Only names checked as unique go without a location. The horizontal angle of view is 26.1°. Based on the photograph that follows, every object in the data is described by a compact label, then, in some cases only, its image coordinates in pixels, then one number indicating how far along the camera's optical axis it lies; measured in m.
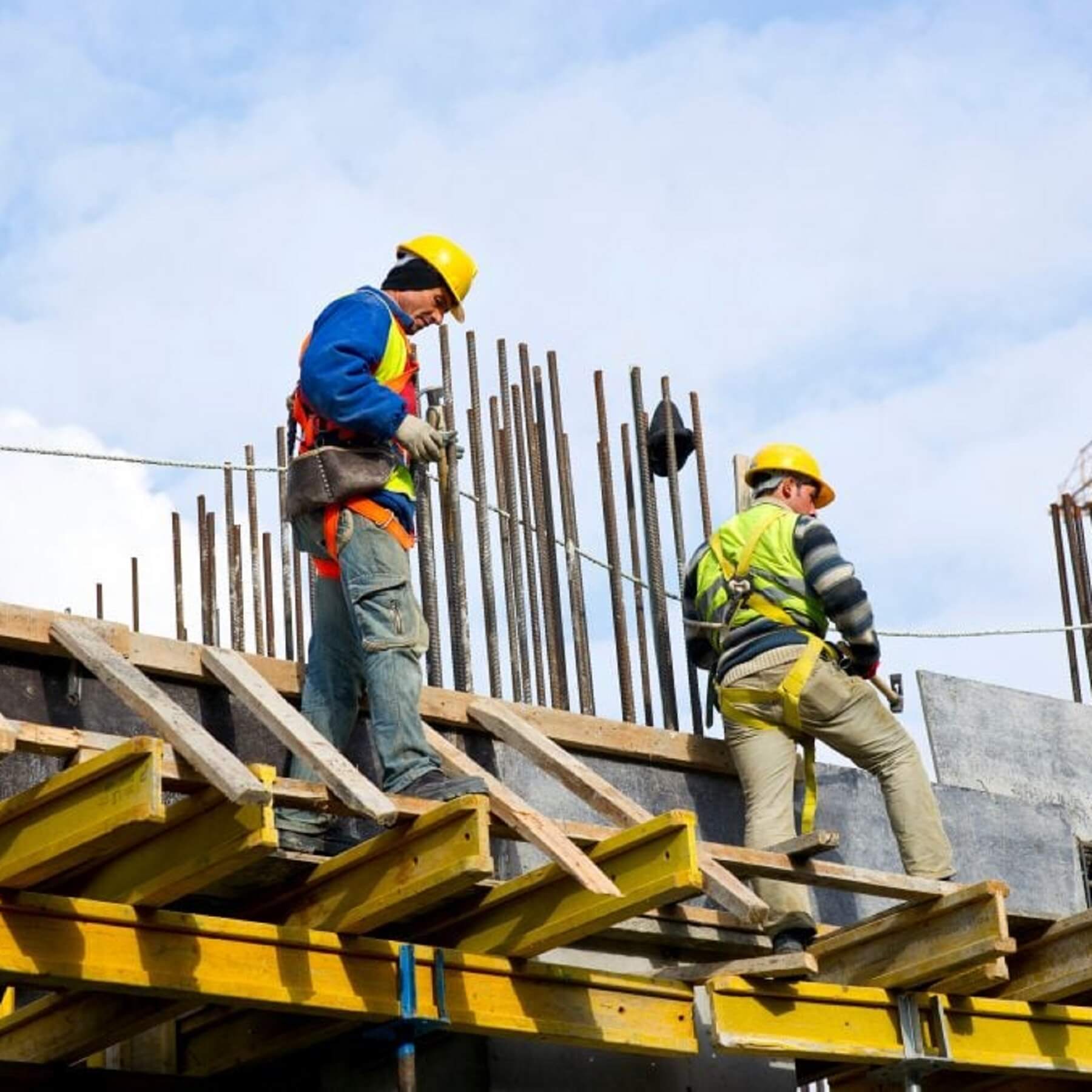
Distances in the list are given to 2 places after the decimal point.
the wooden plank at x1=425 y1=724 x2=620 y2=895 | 7.27
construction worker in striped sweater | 9.38
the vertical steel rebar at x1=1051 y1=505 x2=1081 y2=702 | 13.90
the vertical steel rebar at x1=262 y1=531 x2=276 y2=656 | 12.76
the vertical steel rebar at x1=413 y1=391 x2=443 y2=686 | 10.26
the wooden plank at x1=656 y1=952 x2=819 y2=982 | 8.23
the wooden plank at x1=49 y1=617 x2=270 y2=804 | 6.65
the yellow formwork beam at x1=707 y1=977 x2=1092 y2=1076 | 8.26
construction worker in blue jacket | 7.93
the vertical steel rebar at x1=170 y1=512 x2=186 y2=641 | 13.00
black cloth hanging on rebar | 11.30
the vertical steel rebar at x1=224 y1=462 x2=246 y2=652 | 12.36
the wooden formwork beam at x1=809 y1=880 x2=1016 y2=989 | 8.53
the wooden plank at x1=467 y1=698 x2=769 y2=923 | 7.79
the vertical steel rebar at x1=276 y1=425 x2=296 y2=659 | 12.06
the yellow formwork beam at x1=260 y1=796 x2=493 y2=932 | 7.10
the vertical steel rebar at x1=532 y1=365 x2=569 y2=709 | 10.67
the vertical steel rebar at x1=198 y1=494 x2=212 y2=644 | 12.11
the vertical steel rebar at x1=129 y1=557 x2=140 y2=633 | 14.39
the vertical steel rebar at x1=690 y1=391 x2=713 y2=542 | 11.32
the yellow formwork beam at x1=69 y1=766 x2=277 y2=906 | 6.74
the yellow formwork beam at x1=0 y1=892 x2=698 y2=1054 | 6.83
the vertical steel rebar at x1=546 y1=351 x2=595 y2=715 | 10.57
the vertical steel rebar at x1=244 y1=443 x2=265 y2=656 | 12.75
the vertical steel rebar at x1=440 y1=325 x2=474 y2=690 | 9.80
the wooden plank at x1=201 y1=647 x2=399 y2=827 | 7.14
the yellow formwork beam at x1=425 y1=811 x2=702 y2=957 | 7.39
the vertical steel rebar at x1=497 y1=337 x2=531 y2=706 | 10.64
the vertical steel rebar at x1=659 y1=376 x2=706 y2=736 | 11.07
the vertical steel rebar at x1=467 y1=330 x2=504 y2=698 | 10.30
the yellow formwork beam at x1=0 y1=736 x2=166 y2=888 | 6.47
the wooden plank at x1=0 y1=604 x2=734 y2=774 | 8.08
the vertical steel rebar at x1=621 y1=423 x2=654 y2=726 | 10.66
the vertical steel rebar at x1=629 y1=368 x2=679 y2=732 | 10.61
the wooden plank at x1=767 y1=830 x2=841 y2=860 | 8.33
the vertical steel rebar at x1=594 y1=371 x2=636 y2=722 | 10.56
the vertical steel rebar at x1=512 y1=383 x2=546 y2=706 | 10.81
